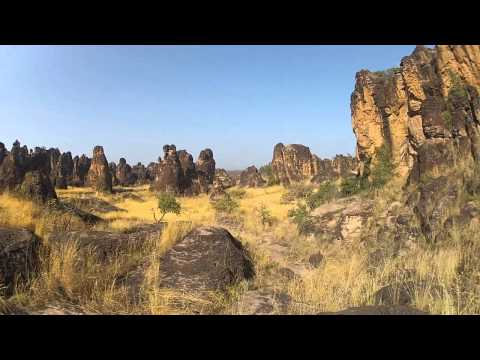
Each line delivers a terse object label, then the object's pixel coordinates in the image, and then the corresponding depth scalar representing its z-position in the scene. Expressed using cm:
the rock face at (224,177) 6056
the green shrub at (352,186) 1337
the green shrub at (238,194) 3981
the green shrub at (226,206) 2231
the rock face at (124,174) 7447
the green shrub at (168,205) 1750
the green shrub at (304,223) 1088
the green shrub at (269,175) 5569
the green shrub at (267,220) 1669
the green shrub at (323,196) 1505
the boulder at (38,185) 1515
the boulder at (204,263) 435
